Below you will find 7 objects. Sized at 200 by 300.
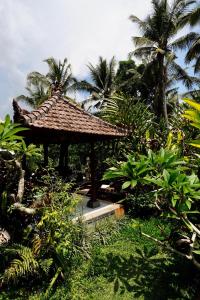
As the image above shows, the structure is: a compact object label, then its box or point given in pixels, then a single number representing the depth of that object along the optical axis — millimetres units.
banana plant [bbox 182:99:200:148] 1736
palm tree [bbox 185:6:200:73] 11596
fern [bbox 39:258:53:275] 2663
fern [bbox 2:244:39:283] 2580
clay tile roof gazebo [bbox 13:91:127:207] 3887
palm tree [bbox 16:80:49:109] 16412
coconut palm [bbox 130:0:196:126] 14055
